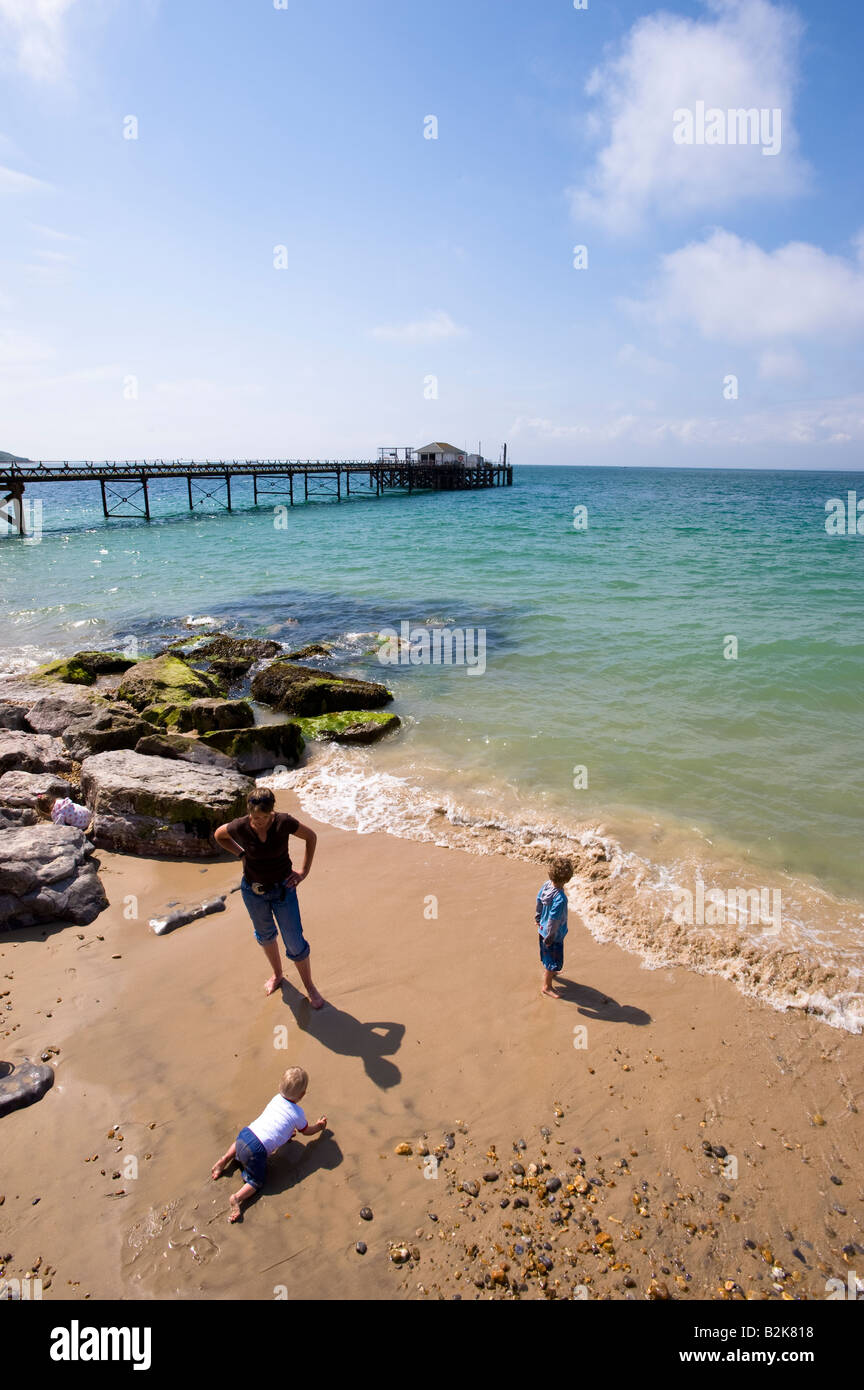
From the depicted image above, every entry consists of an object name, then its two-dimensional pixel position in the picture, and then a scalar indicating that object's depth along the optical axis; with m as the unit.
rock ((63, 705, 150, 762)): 10.38
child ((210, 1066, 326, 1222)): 3.99
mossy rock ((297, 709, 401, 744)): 11.48
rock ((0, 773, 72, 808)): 8.28
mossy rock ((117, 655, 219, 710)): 12.81
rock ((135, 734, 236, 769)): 9.90
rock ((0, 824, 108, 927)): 6.40
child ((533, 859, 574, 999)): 5.61
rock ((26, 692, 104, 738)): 11.26
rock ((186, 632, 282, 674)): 16.66
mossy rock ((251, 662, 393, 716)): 12.70
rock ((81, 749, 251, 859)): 7.85
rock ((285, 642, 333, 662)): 16.52
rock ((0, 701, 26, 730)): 11.48
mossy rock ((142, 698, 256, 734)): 11.53
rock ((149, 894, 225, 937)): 6.46
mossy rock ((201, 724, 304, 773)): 10.41
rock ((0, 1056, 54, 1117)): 4.53
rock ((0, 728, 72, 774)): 9.67
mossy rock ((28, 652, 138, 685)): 14.72
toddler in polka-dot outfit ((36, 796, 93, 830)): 8.13
